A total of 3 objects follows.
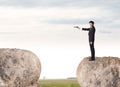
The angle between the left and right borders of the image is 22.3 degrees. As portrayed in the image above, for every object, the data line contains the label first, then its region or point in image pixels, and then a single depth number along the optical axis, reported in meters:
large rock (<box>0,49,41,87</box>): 21.26
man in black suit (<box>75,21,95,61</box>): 21.03
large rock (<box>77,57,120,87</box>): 21.30
